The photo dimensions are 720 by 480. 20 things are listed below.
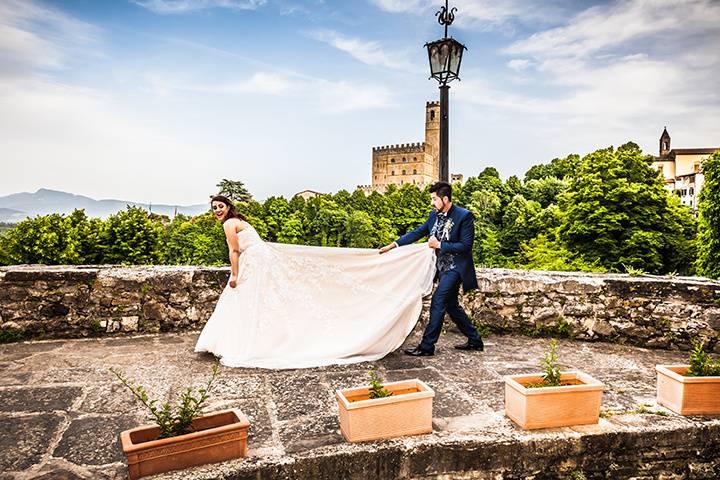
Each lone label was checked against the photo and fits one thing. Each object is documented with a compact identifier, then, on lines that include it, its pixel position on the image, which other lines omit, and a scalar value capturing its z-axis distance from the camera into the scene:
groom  5.27
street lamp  6.26
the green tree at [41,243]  25.19
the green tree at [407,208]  69.33
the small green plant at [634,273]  6.53
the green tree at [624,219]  28.83
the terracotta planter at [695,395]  3.56
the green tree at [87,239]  27.19
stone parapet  5.59
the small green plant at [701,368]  3.65
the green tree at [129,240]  27.58
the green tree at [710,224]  25.45
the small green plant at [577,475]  3.27
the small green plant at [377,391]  3.13
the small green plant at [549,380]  3.41
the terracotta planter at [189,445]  2.56
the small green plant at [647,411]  3.61
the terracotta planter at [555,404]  3.29
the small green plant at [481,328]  6.18
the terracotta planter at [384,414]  3.04
